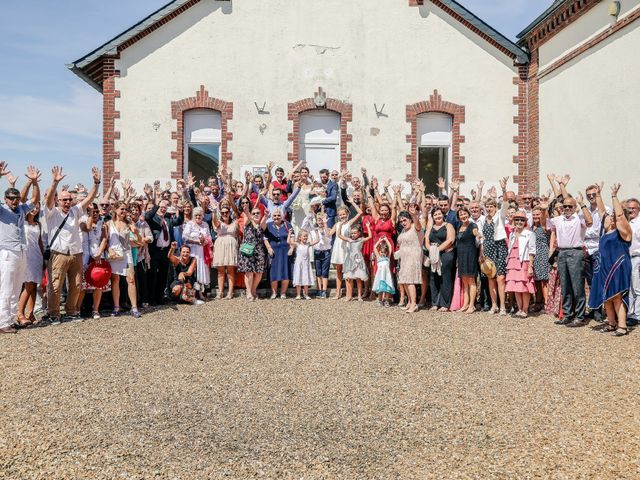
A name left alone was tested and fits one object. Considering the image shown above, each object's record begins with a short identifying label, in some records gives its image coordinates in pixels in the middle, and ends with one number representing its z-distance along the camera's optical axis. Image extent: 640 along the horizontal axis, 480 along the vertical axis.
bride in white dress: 11.91
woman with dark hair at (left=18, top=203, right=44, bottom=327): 8.47
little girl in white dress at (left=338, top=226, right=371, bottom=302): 10.42
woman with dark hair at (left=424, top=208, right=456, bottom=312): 9.59
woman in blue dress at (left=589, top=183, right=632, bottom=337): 7.89
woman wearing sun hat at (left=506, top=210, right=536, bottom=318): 9.09
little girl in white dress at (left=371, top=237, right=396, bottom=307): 9.98
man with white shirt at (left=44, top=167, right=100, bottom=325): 8.52
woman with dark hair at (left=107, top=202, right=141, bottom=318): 9.02
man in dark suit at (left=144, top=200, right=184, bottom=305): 9.79
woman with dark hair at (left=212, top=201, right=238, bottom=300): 10.41
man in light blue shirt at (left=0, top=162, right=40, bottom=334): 7.96
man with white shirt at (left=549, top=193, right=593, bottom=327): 8.59
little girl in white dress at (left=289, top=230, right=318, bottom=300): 10.59
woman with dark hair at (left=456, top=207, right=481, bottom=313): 9.38
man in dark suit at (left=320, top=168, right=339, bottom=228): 11.52
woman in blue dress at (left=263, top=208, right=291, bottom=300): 10.62
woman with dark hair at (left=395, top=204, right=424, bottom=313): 9.66
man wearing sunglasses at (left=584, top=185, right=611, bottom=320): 8.78
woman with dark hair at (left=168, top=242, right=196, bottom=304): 9.99
